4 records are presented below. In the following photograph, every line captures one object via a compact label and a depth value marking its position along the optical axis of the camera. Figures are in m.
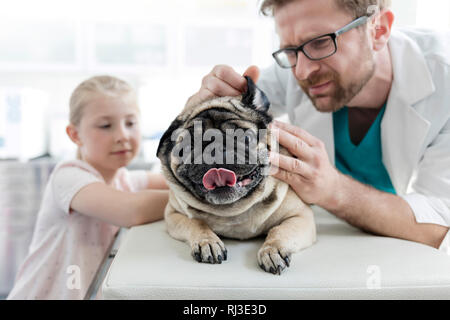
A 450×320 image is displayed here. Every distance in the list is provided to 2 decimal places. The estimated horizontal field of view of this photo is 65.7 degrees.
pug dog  0.63
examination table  0.54
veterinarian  0.77
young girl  0.92
